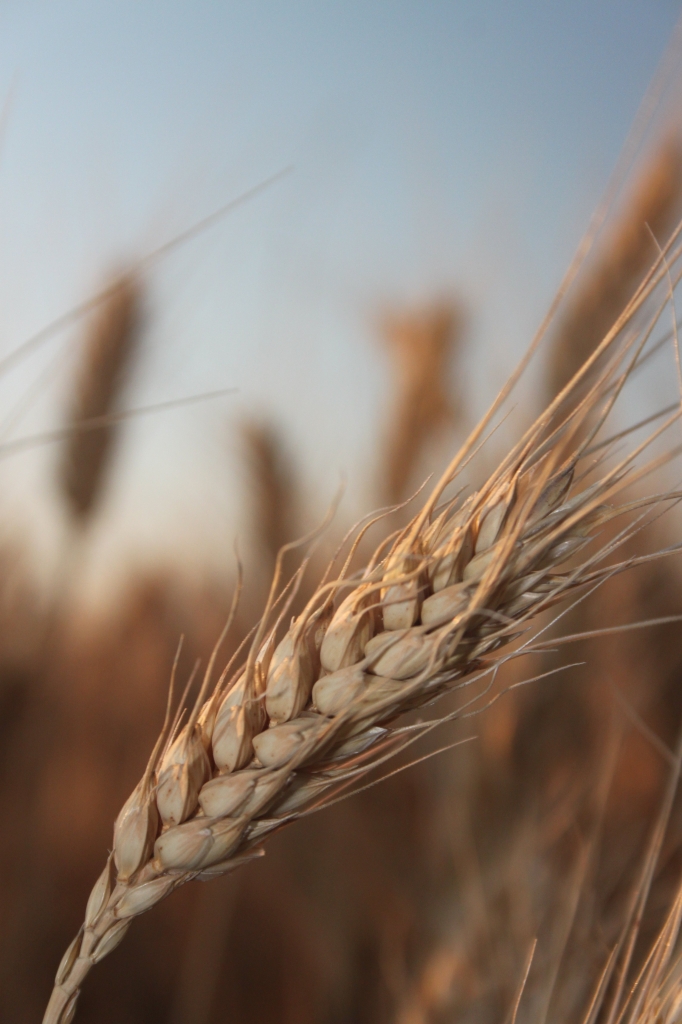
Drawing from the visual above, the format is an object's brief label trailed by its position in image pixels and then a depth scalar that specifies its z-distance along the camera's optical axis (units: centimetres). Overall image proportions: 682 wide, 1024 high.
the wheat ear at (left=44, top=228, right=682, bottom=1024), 16
